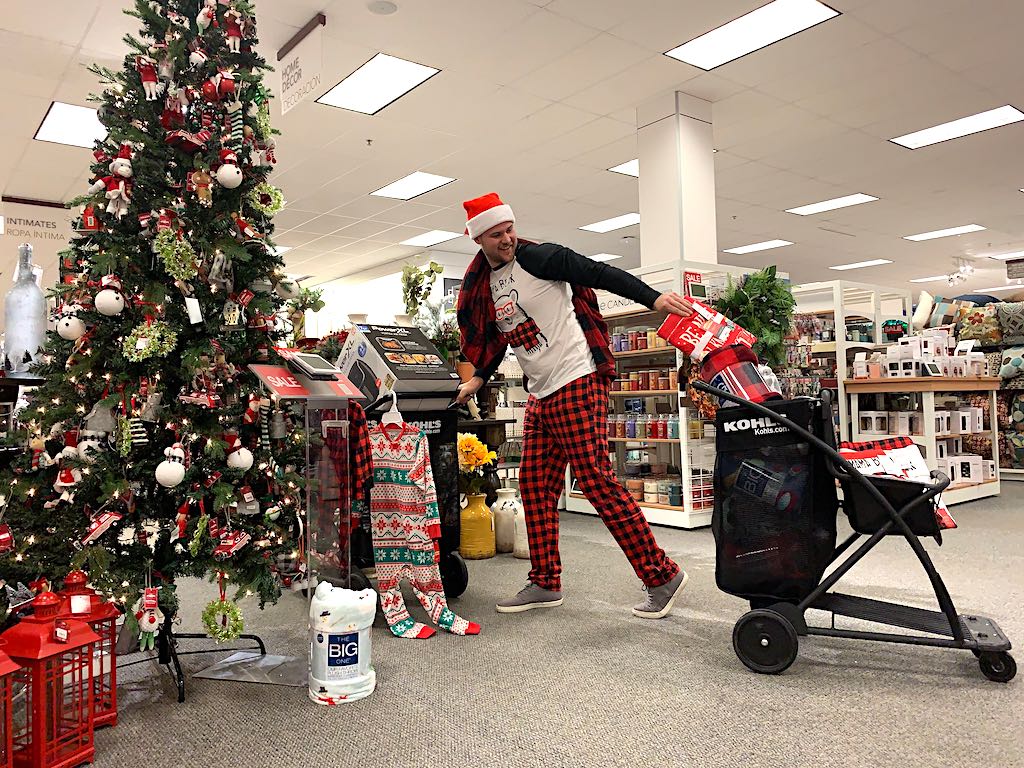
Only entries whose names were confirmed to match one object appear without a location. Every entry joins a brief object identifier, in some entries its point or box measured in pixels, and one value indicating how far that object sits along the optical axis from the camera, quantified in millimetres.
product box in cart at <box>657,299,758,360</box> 2430
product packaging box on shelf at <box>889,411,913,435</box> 5938
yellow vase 4207
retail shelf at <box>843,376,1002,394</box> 5676
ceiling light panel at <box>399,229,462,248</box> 10836
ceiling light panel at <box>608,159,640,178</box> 7916
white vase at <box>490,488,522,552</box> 4344
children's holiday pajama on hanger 2838
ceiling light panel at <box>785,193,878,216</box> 9499
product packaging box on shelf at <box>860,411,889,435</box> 6022
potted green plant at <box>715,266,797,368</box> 4785
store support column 6254
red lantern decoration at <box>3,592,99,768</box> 1651
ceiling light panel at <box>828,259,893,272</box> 13892
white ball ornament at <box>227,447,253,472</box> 2170
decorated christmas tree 2092
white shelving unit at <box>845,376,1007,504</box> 5699
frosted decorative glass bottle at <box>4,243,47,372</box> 3077
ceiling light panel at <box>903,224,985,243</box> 11343
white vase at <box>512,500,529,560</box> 4176
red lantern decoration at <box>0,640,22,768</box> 1550
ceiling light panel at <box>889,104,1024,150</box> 6785
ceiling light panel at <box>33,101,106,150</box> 5992
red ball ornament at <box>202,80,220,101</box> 2254
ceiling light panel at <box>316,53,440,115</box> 5547
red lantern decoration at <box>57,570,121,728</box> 1792
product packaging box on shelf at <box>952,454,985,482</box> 6234
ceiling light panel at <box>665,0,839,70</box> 4895
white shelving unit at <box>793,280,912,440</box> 6141
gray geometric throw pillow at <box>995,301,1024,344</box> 7828
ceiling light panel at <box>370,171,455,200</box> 8273
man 2816
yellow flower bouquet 4055
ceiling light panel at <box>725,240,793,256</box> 12023
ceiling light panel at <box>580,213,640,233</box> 10242
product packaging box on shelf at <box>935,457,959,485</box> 6000
